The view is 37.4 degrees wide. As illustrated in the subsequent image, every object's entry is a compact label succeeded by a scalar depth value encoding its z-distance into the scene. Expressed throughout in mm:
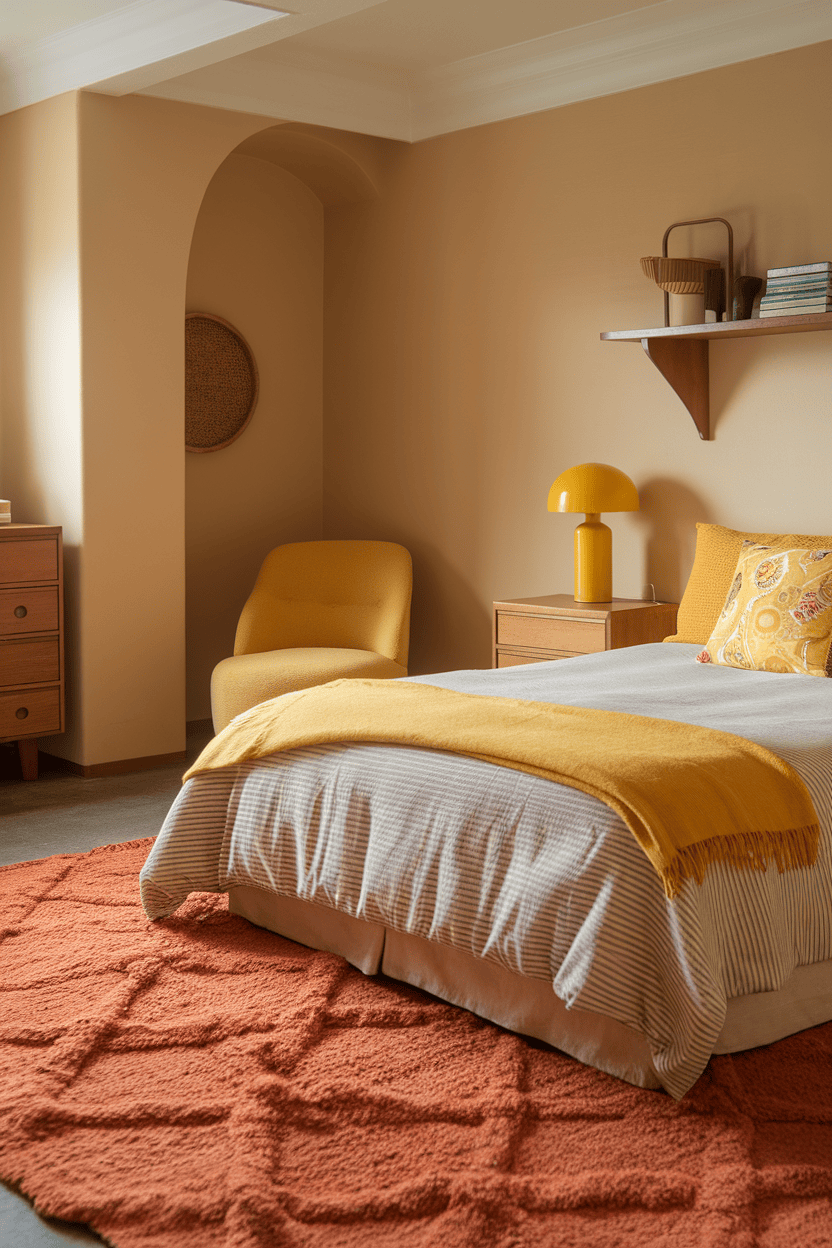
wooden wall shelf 3922
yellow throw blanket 2148
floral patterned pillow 3279
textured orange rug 1772
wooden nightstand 4129
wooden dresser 4344
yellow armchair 4867
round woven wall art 5195
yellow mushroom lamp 4234
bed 2102
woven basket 3945
